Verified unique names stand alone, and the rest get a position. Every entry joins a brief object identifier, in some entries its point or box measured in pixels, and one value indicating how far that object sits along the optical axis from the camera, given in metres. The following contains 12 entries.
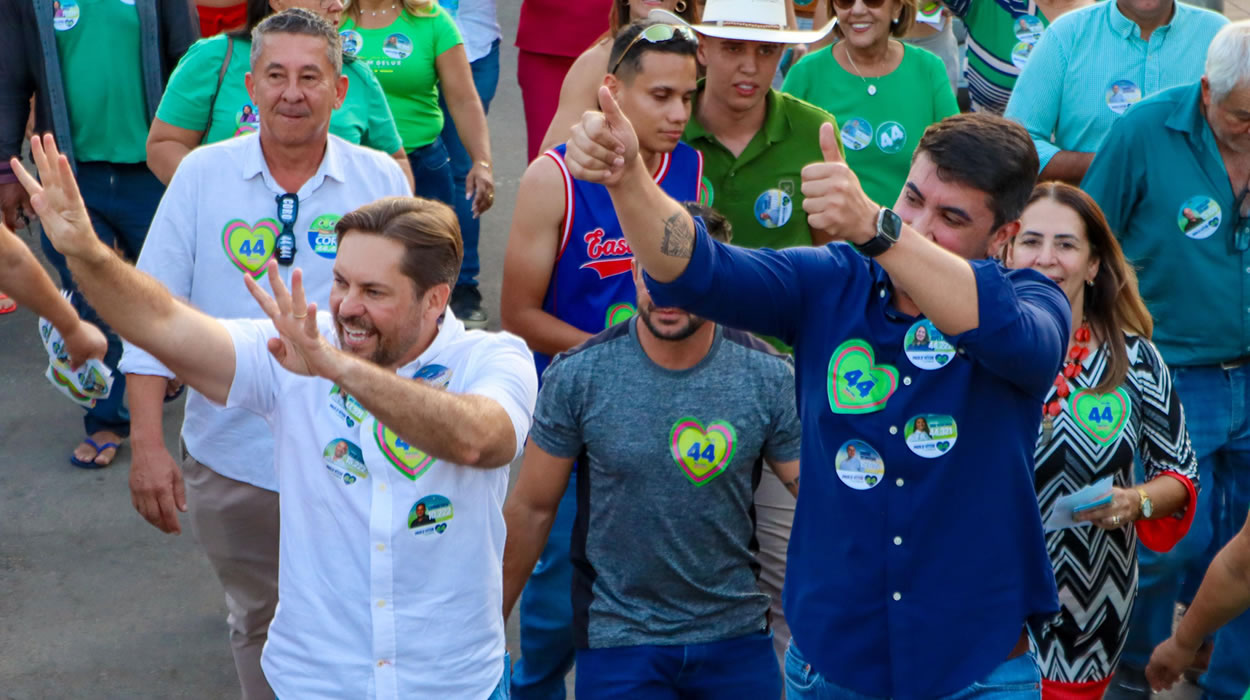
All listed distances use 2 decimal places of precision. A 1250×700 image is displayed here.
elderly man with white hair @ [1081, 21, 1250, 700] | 9.52
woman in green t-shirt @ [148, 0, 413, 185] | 9.91
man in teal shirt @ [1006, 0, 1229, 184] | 11.12
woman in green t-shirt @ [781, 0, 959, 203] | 11.56
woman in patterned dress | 8.20
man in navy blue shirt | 5.92
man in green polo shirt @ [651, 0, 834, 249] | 9.75
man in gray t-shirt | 7.73
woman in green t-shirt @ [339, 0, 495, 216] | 12.80
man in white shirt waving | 6.46
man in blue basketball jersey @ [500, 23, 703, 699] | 9.04
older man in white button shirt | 8.55
